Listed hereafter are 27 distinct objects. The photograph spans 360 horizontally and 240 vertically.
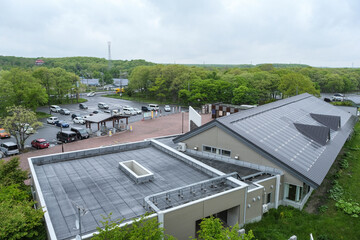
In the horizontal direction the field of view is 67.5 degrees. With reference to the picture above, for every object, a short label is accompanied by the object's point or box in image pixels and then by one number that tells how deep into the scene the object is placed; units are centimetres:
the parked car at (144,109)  5500
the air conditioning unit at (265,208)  1571
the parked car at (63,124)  4138
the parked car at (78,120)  4350
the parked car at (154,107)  5657
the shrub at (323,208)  1652
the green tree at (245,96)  5519
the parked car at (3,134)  3567
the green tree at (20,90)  4341
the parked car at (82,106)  5772
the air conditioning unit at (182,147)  2153
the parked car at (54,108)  5372
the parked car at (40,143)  3055
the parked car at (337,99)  6899
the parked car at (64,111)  5122
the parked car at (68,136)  3322
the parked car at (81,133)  3462
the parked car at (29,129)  3094
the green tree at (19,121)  2908
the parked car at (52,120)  4368
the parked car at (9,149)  2856
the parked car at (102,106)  5825
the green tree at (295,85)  5612
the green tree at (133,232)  906
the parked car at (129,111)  5159
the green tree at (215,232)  929
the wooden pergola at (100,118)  3578
